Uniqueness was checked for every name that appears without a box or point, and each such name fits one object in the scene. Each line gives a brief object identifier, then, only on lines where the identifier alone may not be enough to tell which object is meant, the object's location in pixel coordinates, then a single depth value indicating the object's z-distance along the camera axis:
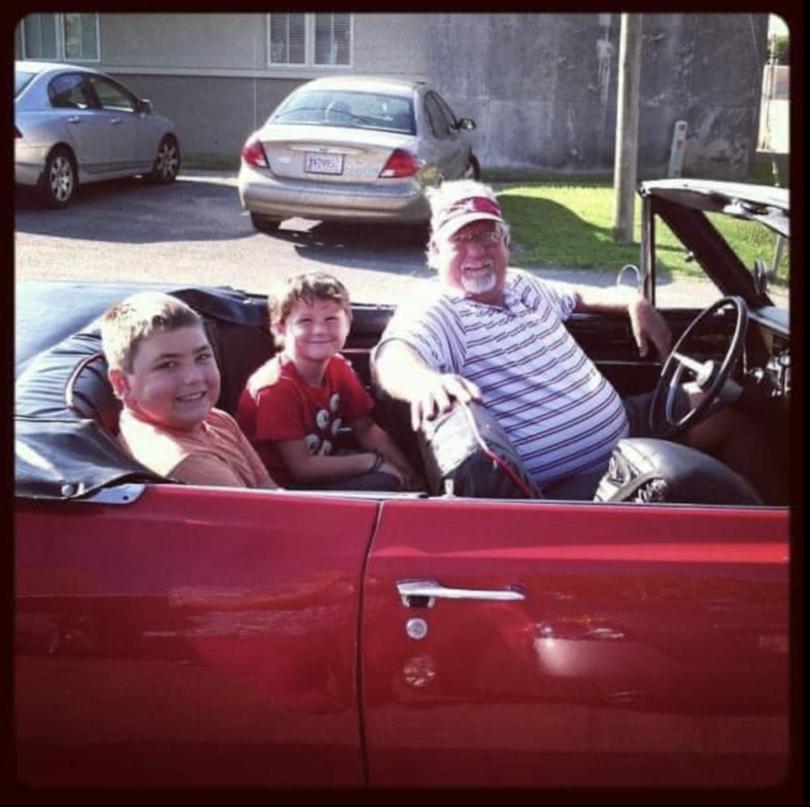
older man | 3.06
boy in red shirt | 2.94
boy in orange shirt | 2.46
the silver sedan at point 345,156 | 9.05
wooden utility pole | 9.29
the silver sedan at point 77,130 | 10.09
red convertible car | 2.02
